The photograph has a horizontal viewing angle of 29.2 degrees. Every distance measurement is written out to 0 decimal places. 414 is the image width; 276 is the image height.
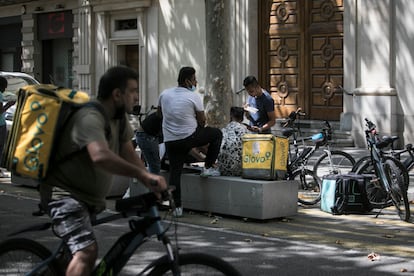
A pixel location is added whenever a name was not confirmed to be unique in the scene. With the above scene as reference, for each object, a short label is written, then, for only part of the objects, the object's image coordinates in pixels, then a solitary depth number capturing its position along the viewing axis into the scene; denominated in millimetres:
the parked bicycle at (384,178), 9734
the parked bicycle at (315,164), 11617
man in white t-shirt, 9758
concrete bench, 9570
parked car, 18692
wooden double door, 19219
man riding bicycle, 4270
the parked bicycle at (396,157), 10508
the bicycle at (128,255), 4250
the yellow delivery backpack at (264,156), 9688
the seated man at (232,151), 10250
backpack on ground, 10148
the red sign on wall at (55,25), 28281
